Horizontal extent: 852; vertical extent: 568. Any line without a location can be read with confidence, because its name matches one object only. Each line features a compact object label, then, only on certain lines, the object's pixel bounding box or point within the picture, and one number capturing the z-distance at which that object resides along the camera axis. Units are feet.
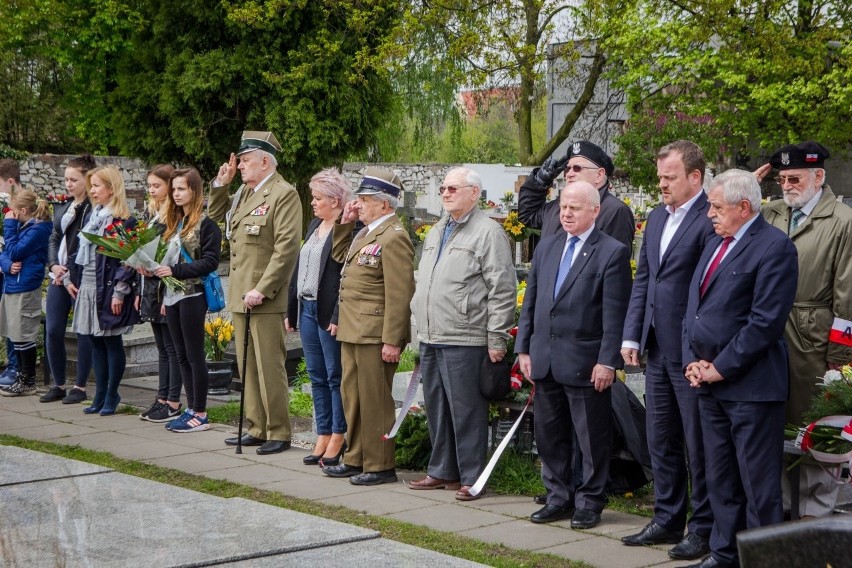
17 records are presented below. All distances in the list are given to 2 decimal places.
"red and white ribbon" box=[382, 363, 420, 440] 23.56
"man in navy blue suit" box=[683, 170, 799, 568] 16.63
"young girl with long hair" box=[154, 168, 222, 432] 28.55
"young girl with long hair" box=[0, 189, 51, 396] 34.09
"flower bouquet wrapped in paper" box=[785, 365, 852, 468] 17.43
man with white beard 18.56
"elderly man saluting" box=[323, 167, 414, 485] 23.43
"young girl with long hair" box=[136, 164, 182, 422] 28.91
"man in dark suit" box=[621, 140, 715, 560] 18.38
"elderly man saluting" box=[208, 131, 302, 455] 26.61
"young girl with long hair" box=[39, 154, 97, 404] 32.17
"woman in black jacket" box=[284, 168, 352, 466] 24.95
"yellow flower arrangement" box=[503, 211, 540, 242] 32.17
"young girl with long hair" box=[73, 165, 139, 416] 30.42
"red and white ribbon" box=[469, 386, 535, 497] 21.66
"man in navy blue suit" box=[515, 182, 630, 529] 19.85
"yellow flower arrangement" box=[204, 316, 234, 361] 36.06
